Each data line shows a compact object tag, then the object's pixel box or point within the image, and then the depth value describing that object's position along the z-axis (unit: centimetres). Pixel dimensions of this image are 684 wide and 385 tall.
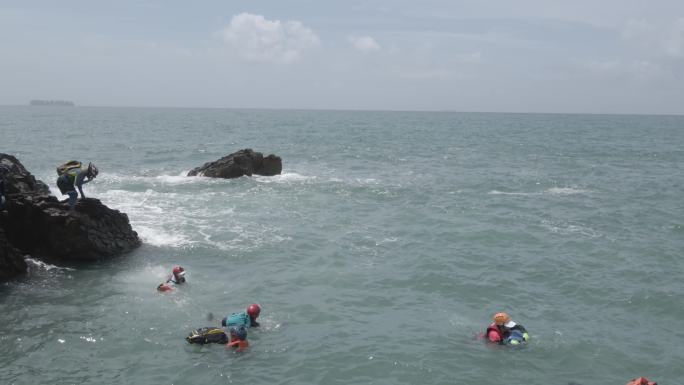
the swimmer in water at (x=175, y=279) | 2073
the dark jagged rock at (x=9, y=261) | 2078
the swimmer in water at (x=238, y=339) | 1619
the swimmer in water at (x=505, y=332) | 1694
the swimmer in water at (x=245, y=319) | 1694
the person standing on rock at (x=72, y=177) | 2272
